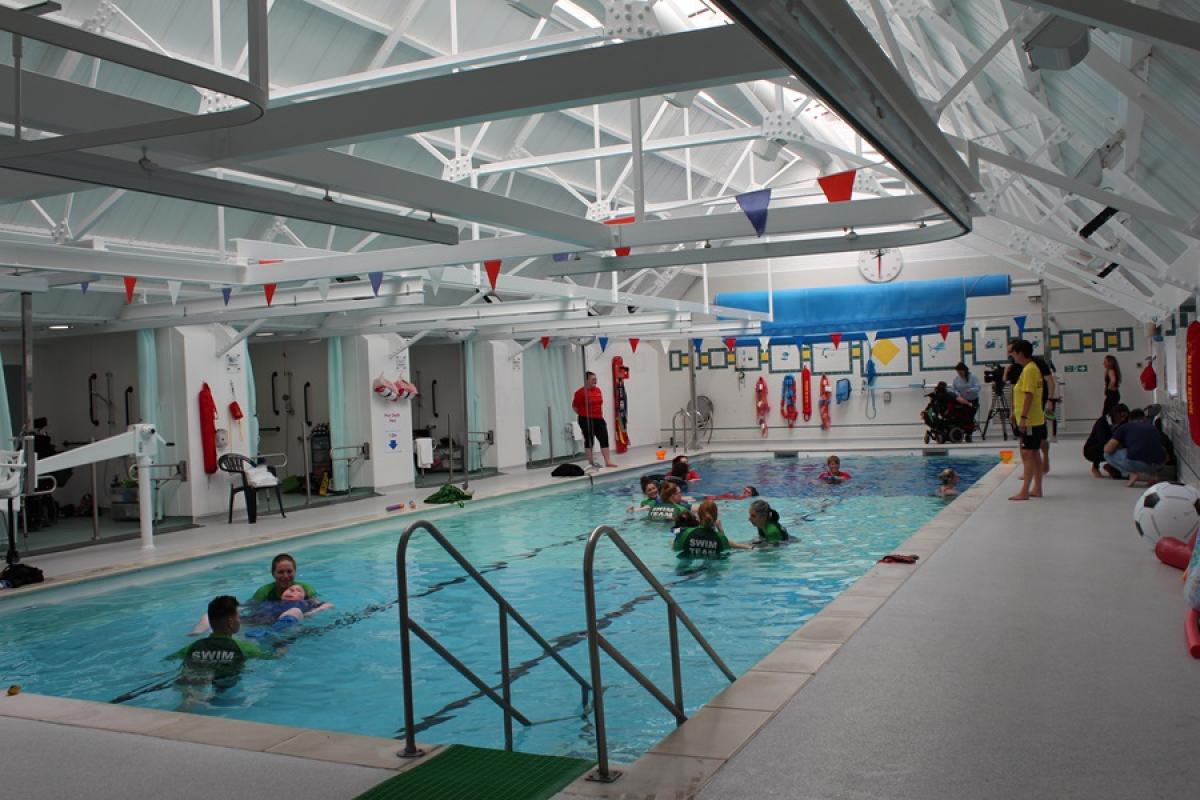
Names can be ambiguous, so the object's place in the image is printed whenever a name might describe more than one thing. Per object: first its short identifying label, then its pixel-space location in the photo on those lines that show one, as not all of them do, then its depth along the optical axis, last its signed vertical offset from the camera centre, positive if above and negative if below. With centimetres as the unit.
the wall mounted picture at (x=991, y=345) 2178 +55
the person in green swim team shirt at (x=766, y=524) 1009 -142
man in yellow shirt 975 -32
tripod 1986 -74
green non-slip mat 333 -131
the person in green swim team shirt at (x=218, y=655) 632 -156
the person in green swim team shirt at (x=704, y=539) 952 -145
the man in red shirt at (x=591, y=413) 1798 -44
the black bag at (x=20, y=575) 851 -136
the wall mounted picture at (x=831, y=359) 2338 +42
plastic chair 1235 -89
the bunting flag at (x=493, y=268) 808 +98
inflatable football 663 -97
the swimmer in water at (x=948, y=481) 1266 -134
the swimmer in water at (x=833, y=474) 1484 -142
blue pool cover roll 1808 +124
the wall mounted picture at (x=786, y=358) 2386 +50
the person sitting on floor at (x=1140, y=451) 1047 -90
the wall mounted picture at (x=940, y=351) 2231 +48
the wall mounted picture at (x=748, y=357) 2417 +58
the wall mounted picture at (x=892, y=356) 2283 +42
